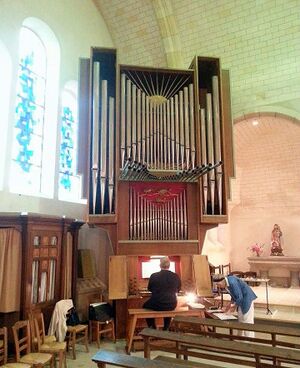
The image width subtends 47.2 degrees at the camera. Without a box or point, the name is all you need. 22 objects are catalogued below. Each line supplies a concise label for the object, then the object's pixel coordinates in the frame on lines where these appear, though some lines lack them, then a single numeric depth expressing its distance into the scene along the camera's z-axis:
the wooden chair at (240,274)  10.13
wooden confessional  5.48
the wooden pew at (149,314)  5.17
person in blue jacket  5.29
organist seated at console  5.18
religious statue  11.96
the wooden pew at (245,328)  3.94
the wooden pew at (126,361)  3.16
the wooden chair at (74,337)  5.29
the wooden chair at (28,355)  4.08
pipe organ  6.00
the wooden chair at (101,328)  5.77
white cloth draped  5.38
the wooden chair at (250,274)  10.15
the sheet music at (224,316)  5.15
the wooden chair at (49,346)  4.50
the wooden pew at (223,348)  3.35
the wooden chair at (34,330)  4.80
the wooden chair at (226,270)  12.23
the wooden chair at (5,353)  3.87
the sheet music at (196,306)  5.41
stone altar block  11.41
